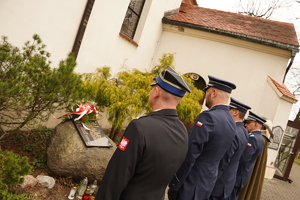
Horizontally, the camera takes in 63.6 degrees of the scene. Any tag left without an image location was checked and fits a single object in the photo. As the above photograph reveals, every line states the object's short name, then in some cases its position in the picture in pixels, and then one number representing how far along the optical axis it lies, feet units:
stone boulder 13.52
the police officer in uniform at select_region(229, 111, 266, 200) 14.39
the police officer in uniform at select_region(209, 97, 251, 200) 11.47
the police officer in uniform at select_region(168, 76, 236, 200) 9.40
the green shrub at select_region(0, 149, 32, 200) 7.17
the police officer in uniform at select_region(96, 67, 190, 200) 5.50
